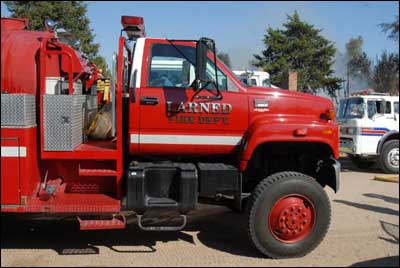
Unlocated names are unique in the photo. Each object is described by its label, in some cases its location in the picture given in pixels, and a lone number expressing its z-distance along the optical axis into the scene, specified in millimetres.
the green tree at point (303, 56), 36000
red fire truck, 5441
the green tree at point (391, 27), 21078
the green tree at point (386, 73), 30553
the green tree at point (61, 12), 22828
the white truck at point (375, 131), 13516
